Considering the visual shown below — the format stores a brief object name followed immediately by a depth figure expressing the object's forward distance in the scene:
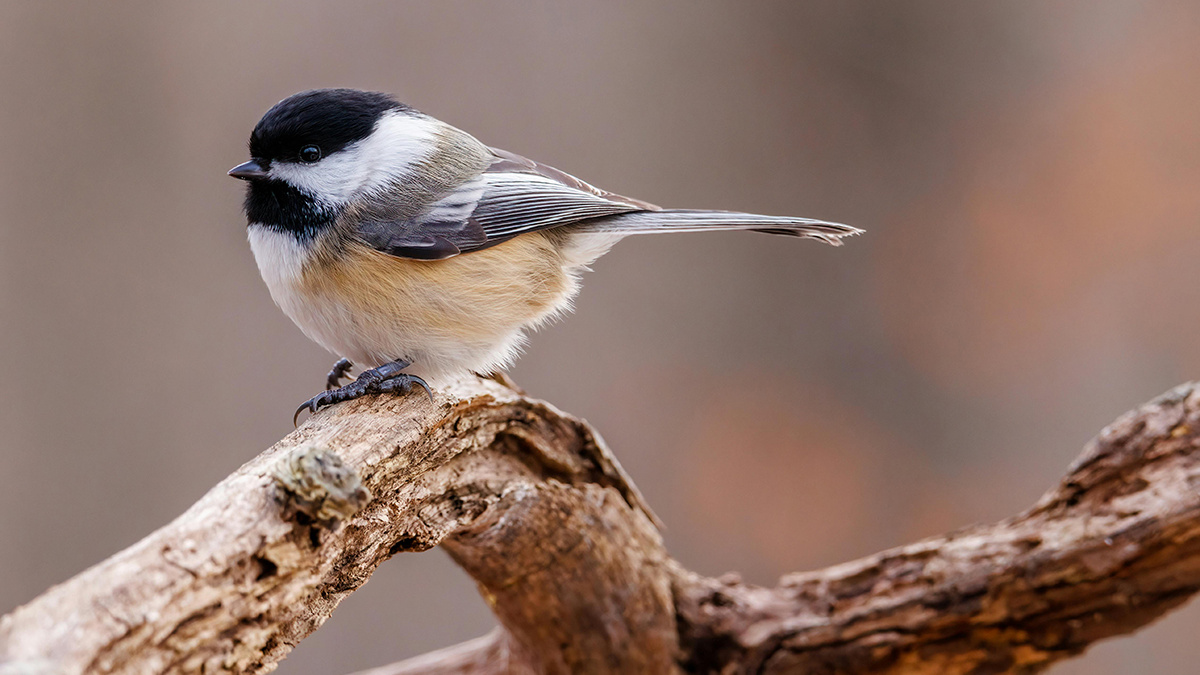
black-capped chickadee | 3.68
